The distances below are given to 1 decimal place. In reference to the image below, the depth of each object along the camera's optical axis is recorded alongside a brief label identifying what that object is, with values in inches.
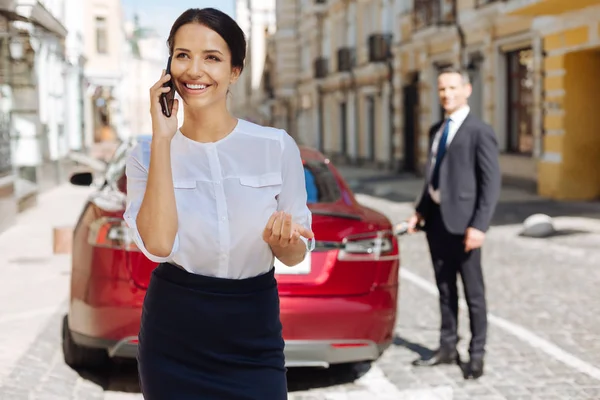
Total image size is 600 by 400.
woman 93.7
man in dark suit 203.0
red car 182.5
